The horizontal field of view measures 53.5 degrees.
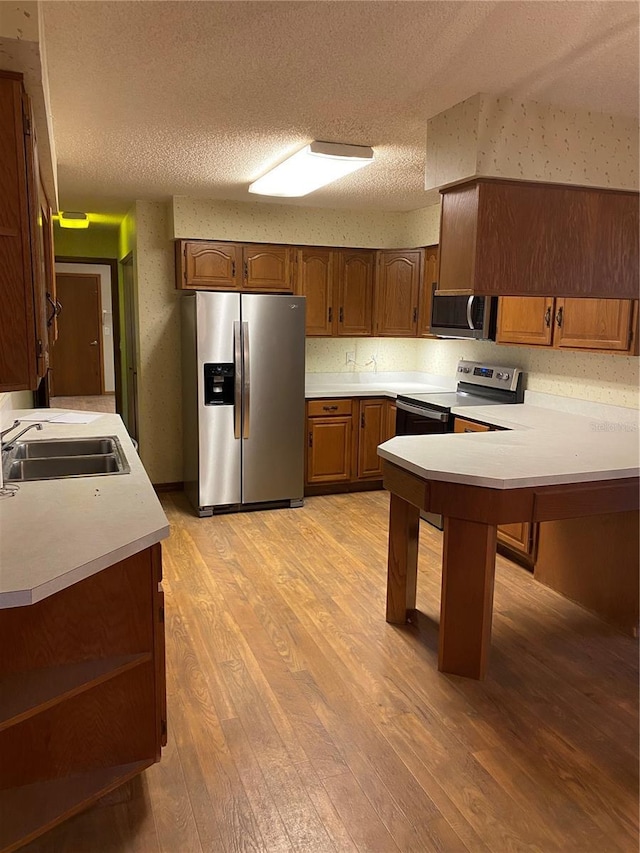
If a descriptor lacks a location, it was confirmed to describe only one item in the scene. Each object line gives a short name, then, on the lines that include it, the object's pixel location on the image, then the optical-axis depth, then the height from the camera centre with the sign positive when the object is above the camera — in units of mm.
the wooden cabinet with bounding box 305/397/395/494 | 5320 -874
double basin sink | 2878 -615
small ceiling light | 5598 +975
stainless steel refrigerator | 4684 -489
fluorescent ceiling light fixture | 3238 +938
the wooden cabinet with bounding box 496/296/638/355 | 3375 +104
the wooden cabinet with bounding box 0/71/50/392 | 1703 +221
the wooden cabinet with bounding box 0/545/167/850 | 1801 -1076
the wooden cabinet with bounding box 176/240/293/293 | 4977 +529
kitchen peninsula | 2611 -651
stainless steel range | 4531 -453
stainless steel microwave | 4363 +155
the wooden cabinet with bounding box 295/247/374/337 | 5367 +397
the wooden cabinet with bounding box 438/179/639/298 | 2676 +436
